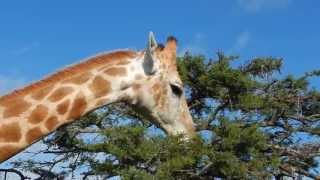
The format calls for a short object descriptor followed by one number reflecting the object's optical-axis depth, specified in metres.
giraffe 10.12
